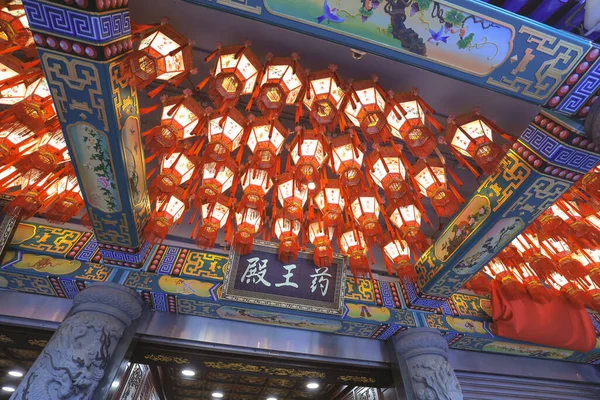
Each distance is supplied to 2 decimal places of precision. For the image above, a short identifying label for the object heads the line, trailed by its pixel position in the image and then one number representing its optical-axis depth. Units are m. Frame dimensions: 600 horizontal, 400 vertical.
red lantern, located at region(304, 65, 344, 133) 2.90
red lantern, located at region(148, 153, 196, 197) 3.31
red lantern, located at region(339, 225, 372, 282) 4.10
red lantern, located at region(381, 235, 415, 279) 4.30
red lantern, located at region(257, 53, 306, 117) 2.82
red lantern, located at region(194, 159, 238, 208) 3.39
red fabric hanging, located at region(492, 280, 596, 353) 5.09
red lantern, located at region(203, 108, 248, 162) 3.07
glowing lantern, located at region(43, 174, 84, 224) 3.74
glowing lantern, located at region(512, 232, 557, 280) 4.51
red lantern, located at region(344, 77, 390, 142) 2.94
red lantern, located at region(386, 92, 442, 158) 3.00
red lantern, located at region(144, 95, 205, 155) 2.93
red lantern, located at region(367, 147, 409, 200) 3.24
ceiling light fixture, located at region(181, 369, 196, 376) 6.65
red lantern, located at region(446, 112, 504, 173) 2.91
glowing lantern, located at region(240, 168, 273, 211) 3.44
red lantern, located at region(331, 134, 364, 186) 3.25
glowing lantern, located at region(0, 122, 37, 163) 3.21
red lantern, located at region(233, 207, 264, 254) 3.89
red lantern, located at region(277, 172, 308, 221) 3.55
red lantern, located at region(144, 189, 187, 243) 3.84
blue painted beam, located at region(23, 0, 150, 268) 2.23
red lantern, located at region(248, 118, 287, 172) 3.13
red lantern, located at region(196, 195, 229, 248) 3.79
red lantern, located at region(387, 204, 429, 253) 3.70
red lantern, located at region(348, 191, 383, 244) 3.60
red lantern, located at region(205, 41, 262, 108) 2.74
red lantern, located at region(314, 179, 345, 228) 3.69
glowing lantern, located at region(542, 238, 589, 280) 4.53
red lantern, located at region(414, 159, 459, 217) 3.25
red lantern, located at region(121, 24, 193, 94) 2.59
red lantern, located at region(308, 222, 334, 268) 4.17
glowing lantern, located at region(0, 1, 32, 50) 2.72
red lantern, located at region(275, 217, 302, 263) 3.99
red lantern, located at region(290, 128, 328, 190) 3.24
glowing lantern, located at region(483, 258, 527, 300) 5.16
